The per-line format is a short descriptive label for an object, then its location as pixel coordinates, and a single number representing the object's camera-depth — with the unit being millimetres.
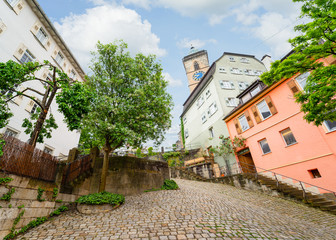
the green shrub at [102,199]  7434
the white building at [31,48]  12555
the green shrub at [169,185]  11809
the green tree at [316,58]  6543
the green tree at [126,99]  9195
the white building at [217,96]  22828
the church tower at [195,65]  38594
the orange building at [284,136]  10758
